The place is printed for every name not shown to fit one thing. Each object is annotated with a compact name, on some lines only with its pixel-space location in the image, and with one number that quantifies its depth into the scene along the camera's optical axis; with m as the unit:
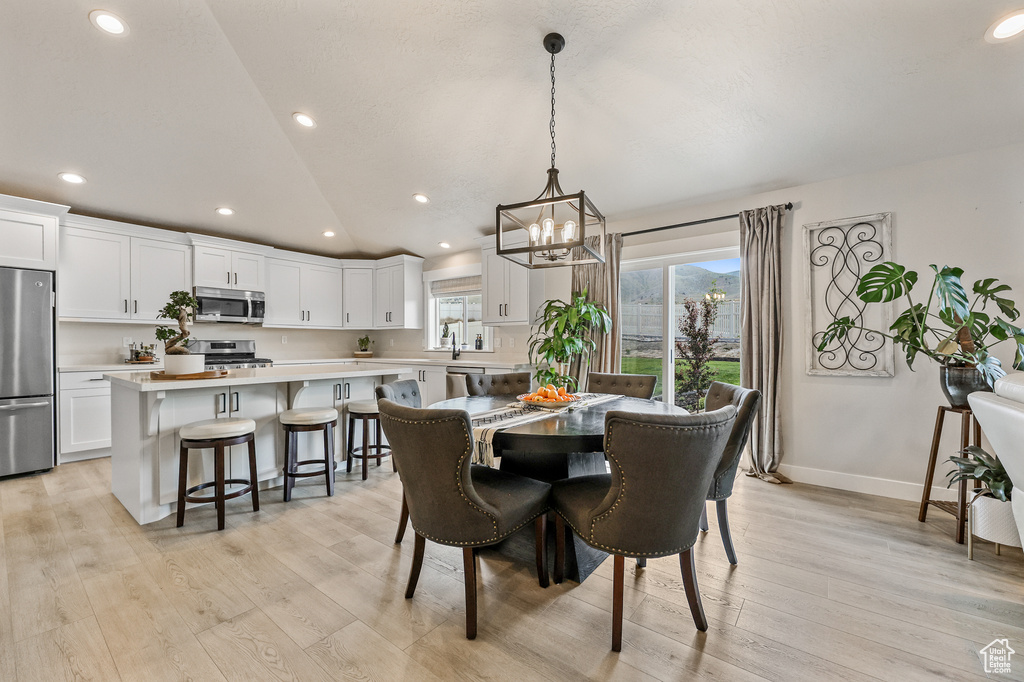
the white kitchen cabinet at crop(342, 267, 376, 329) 6.48
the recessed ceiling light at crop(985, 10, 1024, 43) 2.12
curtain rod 3.52
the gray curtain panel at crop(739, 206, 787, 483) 3.52
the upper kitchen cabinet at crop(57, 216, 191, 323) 4.20
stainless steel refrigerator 3.59
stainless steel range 5.17
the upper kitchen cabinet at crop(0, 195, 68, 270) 3.68
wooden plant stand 2.41
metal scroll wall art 3.21
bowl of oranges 2.43
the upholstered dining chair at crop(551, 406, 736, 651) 1.42
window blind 5.78
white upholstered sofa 1.53
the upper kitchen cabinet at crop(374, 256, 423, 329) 6.15
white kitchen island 2.65
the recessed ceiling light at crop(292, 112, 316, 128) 3.75
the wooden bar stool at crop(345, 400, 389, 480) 3.48
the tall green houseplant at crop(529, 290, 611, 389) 4.20
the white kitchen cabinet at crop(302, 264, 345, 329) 6.09
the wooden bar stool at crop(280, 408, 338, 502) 3.07
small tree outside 4.06
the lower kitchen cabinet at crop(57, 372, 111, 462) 3.96
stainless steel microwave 4.99
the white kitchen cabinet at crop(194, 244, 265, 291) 5.02
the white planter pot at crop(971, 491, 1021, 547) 2.09
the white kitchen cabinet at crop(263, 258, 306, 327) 5.71
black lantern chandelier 2.09
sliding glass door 3.98
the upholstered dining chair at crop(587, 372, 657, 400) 3.21
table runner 1.77
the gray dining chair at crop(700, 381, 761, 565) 2.04
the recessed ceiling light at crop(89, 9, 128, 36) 2.73
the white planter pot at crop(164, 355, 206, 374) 2.81
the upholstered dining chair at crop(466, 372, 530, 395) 3.23
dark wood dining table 1.75
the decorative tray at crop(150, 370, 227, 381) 2.76
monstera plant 2.45
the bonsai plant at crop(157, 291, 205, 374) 2.81
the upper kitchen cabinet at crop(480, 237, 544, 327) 4.92
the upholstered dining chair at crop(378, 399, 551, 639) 1.56
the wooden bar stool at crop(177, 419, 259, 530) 2.59
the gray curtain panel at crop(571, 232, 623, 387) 4.36
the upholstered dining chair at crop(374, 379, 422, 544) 2.42
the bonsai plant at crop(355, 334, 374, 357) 6.70
